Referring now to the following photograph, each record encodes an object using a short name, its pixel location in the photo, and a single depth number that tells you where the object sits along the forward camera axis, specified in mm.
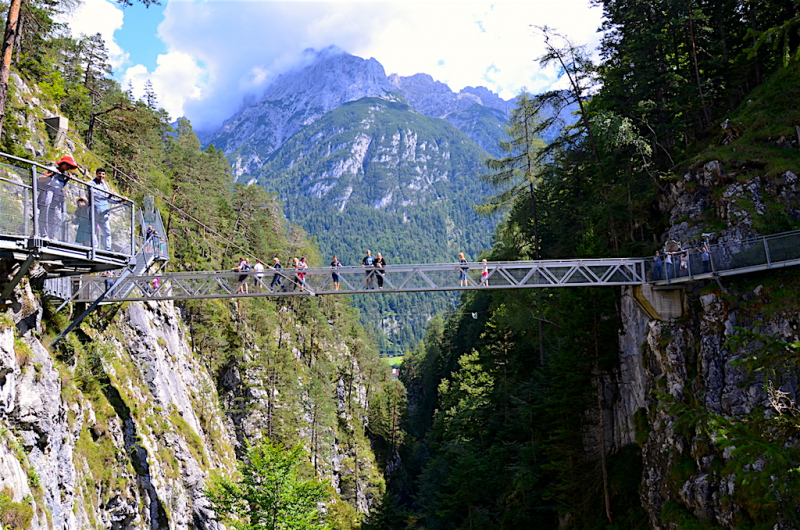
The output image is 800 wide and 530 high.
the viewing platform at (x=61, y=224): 10453
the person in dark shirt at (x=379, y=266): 18422
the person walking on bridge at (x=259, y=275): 18109
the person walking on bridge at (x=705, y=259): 16578
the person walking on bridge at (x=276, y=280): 19016
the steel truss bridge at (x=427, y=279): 17969
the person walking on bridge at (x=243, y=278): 18683
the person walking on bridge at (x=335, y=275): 18555
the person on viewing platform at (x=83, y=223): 12062
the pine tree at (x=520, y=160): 28800
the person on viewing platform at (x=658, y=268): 18062
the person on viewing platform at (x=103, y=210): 12766
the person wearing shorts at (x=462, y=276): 18516
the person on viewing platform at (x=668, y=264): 17641
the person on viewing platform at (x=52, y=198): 10969
